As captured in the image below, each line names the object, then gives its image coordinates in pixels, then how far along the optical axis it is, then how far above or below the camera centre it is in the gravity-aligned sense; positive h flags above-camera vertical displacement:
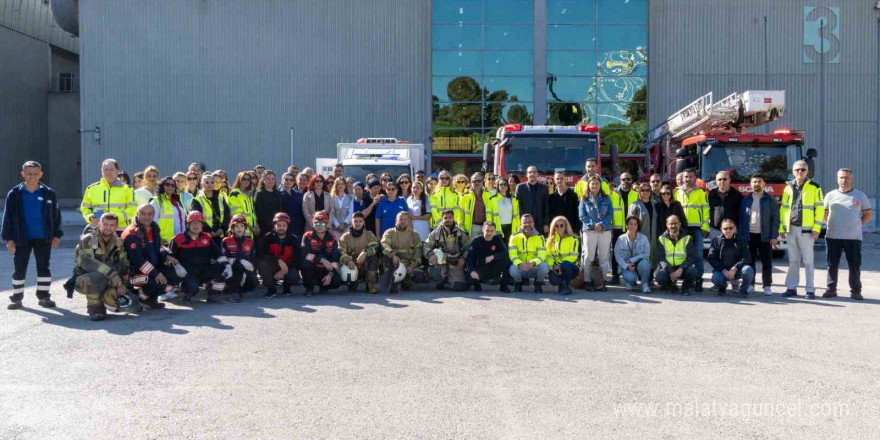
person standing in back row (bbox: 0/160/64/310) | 9.24 -0.16
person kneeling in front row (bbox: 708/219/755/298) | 10.41 -0.65
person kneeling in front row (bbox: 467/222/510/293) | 10.90 -0.68
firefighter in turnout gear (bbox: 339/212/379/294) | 10.64 -0.55
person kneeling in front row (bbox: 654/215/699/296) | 10.55 -0.67
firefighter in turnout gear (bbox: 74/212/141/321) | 8.52 -0.68
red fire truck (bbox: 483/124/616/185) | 15.19 +1.34
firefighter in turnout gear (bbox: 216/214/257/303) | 10.05 -0.54
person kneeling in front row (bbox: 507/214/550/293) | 10.88 -0.56
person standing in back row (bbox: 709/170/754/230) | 11.71 +0.16
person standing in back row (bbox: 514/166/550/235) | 12.12 +0.17
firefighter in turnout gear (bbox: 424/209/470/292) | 11.02 -0.60
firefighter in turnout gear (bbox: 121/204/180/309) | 9.14 -0.59
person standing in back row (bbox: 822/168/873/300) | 10.26 -0.15
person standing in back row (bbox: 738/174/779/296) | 10.80 -0.16
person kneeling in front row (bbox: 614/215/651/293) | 10.81 -0.61
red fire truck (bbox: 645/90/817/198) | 14.98 +1.38
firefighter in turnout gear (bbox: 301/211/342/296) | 10.41 -0.62
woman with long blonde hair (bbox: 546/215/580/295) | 10.70 -0.57
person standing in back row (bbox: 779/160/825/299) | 10.45 -0.10
